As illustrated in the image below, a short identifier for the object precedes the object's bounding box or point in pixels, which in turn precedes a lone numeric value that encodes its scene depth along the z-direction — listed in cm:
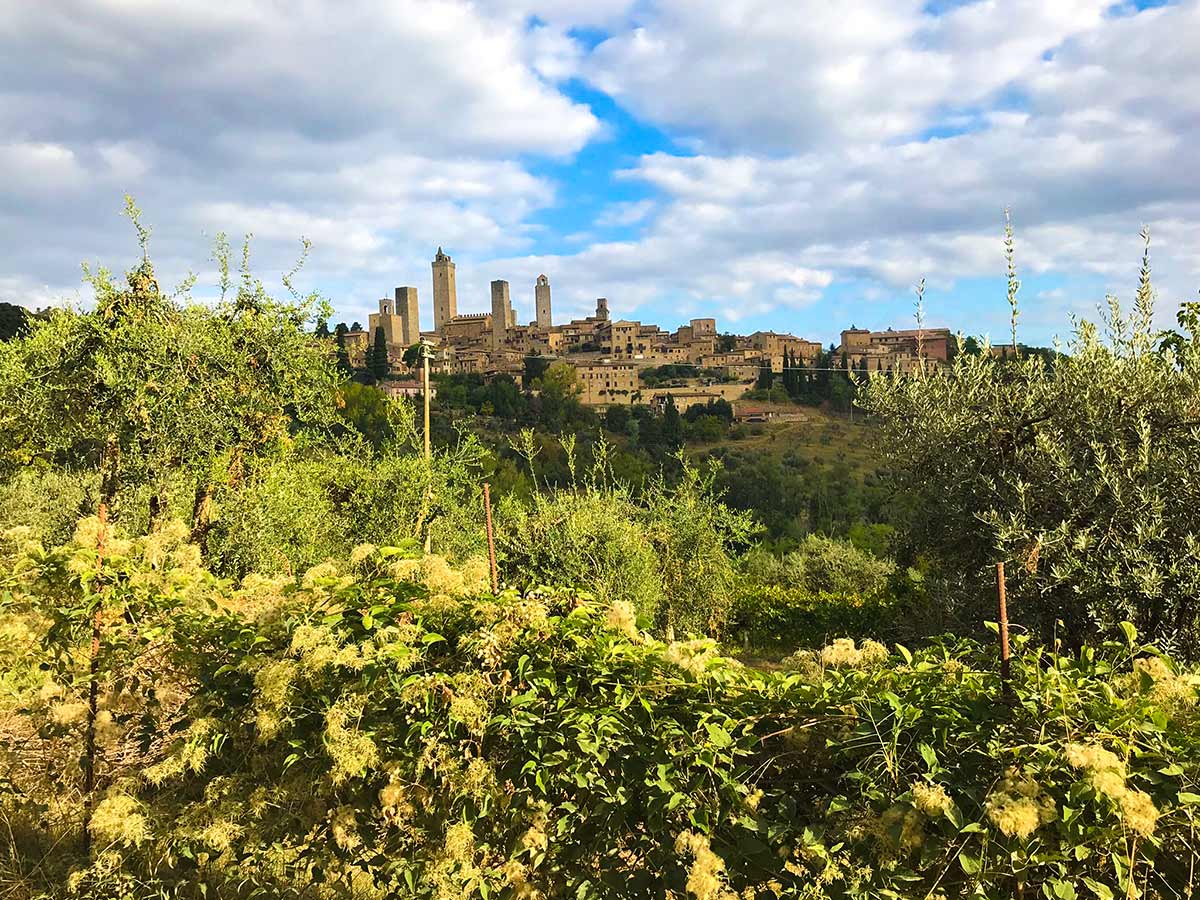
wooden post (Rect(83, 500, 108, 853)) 333
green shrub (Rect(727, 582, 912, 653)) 1291
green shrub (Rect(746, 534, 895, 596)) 1601
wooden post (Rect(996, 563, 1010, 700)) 207
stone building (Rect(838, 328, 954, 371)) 8092
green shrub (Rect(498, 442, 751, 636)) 952
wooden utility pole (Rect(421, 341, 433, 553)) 966
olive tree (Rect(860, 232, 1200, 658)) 485
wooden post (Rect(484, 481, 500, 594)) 300
